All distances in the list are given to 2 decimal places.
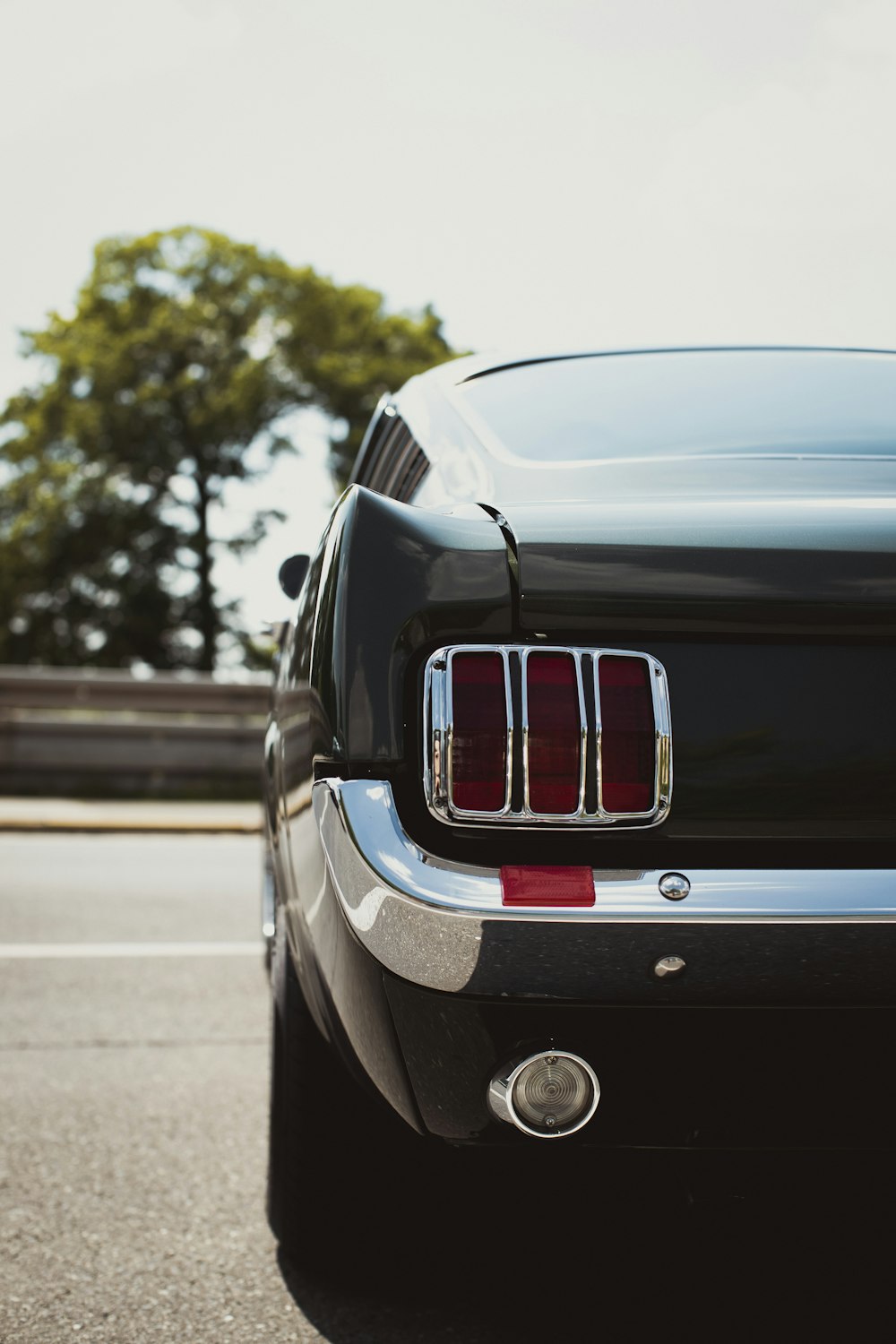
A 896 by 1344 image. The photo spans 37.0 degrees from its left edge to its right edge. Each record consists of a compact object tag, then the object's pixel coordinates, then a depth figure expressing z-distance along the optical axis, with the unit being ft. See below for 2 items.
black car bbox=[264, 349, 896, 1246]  5.05
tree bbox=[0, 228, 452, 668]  107.86
